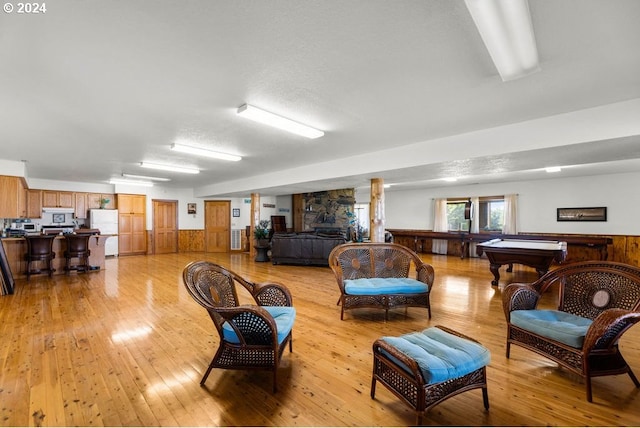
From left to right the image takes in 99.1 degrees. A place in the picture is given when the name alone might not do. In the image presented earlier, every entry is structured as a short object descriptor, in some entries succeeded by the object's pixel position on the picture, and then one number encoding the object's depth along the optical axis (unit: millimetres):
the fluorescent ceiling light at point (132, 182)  8359
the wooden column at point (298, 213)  10836
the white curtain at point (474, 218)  9180
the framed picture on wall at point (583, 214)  7227
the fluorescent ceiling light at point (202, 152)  4506
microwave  6698
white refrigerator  8562
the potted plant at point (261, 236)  8039
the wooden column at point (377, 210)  5934
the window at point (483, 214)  8891
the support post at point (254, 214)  8813
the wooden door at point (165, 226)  9969
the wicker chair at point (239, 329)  1980
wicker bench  3332
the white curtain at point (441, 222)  9797
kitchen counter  5547
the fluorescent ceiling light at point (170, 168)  5966
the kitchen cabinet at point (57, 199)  8102
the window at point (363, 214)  12930
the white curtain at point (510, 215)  8406
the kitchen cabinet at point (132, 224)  9219
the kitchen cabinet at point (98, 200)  8859
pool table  4559
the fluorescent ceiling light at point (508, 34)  1505
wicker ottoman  1601
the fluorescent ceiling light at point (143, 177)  7348
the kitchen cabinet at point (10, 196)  5381
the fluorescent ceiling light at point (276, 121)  2918
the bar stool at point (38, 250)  5496
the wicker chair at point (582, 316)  1931
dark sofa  7012
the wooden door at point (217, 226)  10656
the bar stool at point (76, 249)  5977
